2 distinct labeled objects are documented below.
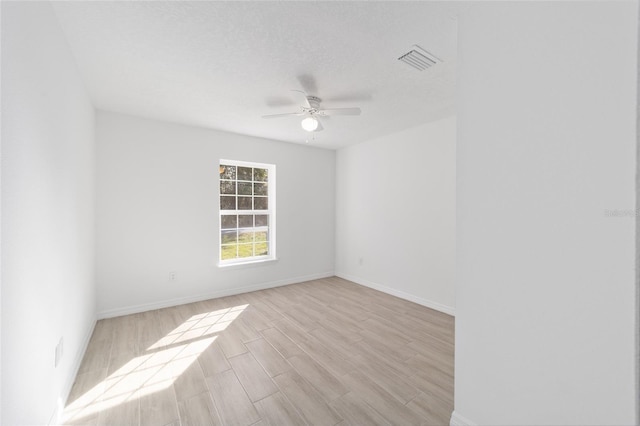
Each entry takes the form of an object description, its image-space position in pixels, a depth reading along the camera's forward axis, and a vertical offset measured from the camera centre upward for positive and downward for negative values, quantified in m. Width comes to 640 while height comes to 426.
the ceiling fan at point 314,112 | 2.45 +0.98
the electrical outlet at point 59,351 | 1.58 -0.89
